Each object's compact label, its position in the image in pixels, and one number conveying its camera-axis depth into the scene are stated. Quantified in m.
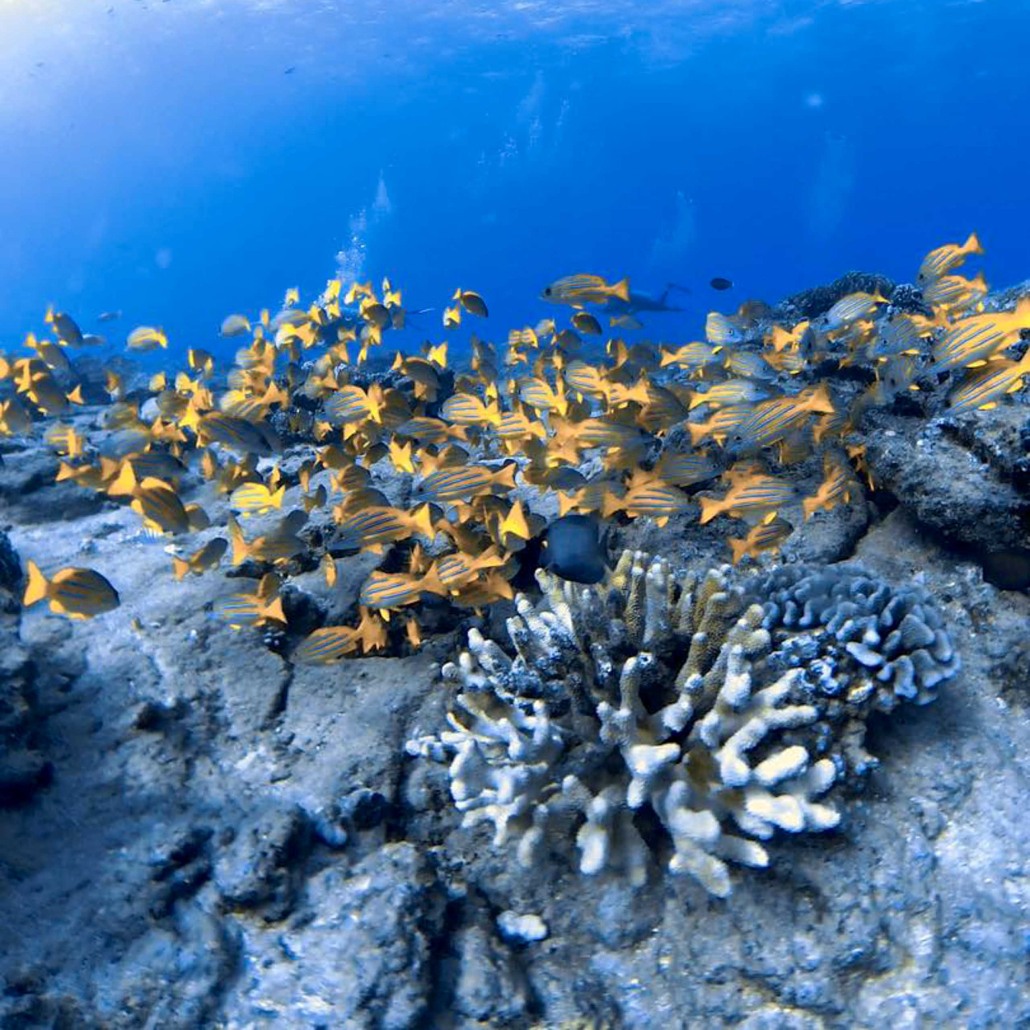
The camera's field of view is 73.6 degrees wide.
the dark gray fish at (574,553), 3.49
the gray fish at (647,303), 13.08
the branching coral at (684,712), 3.01
